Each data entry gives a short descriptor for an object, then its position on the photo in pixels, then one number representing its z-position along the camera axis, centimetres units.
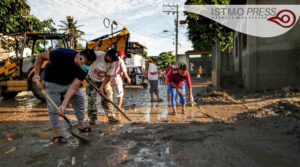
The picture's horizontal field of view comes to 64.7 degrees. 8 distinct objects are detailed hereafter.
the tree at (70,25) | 3559
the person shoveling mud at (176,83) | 635
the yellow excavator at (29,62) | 855
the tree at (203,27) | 1984
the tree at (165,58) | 5612
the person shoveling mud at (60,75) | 369
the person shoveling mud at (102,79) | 486
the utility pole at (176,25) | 3302
